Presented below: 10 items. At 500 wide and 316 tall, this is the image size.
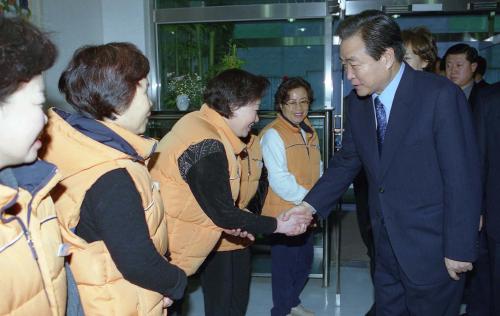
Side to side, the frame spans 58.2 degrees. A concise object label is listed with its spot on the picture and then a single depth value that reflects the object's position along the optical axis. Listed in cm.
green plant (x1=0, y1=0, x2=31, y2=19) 271
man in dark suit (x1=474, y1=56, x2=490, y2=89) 334
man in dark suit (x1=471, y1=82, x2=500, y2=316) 218
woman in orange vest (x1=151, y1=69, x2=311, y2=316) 172
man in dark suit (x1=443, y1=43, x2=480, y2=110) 305
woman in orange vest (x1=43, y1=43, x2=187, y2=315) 113
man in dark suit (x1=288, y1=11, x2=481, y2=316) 158
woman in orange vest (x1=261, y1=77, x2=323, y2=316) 265
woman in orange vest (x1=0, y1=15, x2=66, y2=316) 89
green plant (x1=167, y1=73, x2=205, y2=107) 440
